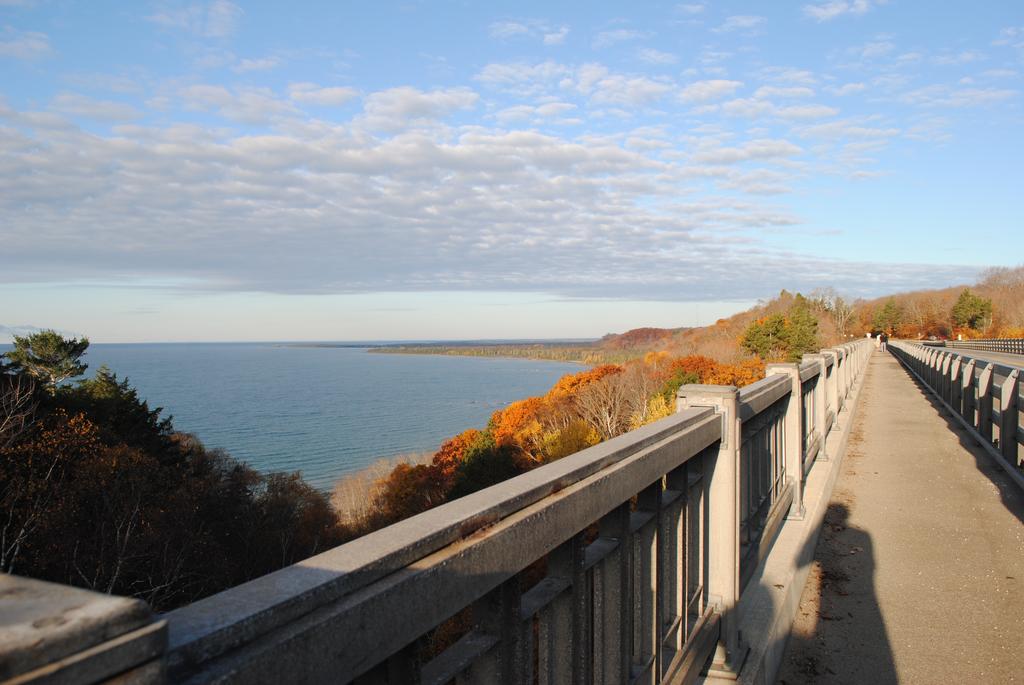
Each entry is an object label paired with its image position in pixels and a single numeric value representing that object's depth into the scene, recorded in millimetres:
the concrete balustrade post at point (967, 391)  11188
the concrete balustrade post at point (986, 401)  9305
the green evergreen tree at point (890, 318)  122125
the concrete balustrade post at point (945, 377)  14809
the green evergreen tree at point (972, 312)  96562
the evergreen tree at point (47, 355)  37600
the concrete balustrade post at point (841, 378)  10973
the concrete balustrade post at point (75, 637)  607
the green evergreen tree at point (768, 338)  63750
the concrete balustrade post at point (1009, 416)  7625
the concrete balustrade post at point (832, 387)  9273
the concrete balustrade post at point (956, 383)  12766
